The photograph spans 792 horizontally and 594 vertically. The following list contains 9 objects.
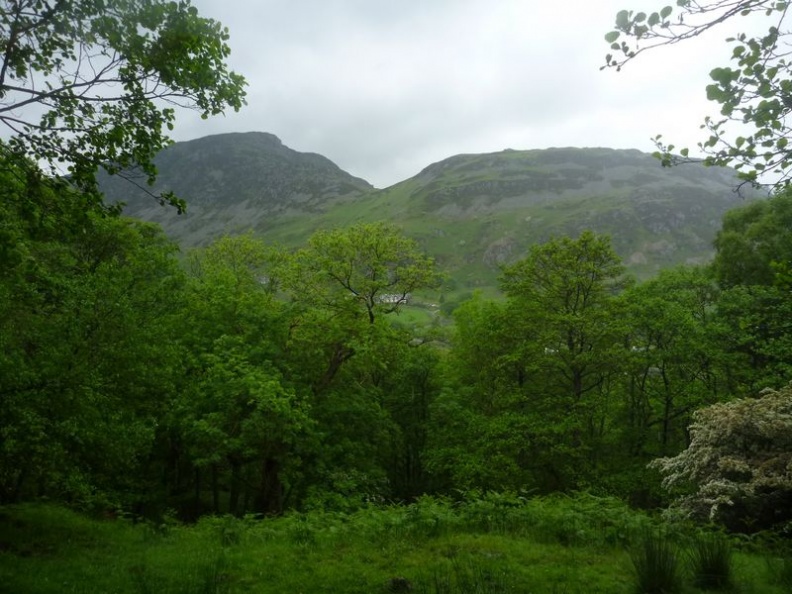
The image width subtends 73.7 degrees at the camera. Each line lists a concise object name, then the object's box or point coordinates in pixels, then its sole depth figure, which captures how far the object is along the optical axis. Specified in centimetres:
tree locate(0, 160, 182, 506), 1098
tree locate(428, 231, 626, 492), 2302
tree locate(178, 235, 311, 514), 1783
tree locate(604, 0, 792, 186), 577
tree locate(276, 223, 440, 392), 2314
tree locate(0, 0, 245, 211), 778
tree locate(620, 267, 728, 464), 2417
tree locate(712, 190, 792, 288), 2802
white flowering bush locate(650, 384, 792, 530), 1388
